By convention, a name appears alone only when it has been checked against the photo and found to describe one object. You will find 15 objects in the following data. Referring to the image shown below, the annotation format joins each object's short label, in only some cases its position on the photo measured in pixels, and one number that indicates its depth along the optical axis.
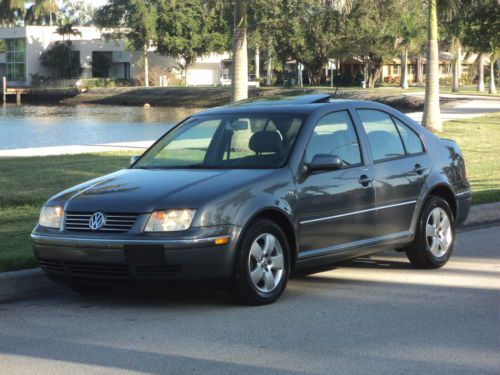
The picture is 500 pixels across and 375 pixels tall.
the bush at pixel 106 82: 98.29
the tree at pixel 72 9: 159.32
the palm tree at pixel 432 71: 26.47
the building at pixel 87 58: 104.75
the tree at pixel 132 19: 87.06
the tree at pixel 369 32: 68.10
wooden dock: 93.12
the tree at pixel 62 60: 103.44
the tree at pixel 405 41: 67.81
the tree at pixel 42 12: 126.81
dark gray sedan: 6.95
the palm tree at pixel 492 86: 68.34
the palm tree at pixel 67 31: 102.38
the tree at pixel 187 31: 89.06
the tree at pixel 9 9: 119.12
